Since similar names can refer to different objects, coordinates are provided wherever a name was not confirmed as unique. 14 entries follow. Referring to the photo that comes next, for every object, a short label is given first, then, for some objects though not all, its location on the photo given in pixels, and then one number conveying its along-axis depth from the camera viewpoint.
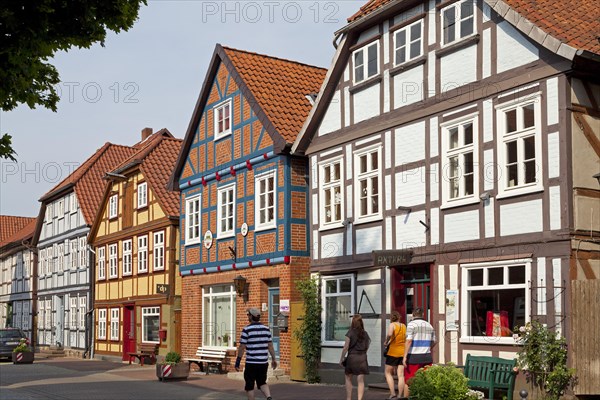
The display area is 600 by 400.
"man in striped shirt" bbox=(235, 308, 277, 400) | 14.25
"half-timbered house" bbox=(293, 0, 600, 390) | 14.95
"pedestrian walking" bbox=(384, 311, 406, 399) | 16.03
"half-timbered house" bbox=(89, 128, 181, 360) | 31.55
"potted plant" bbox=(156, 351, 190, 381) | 22.72
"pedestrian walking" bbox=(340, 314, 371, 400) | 15.20
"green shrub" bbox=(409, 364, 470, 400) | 12.27
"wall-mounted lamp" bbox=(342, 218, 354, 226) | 20.43
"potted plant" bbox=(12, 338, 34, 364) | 34.19
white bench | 25.53
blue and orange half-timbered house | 22.92
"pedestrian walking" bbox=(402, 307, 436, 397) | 15.67
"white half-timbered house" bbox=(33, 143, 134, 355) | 41.16
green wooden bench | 15.27
